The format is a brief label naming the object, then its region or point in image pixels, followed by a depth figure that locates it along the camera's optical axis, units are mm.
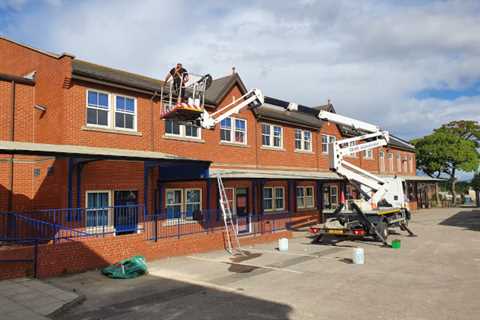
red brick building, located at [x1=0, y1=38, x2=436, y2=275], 14344
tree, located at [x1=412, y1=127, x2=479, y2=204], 49469
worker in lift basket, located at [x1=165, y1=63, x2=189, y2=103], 13651
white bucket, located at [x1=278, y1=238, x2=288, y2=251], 16367
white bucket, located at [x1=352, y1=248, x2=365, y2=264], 13305
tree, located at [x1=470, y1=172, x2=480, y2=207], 47156
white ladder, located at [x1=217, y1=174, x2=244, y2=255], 16244
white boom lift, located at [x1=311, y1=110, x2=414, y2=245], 17578
